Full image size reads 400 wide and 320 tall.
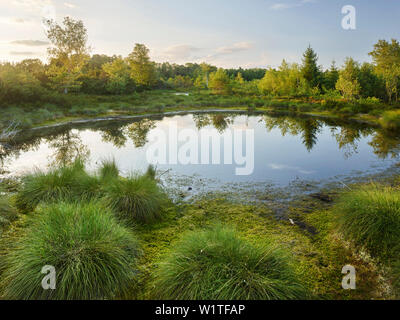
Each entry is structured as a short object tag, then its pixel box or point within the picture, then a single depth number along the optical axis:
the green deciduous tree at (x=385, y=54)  33.65
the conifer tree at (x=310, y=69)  39.65
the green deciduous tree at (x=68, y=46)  33.06
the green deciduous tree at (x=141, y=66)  44.84
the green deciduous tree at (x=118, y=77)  38.38
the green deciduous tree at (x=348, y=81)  25.47
